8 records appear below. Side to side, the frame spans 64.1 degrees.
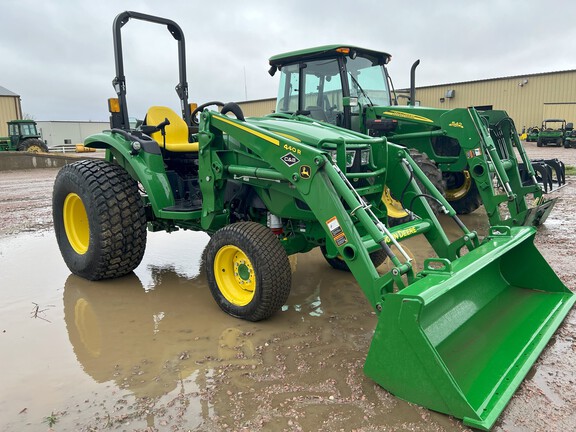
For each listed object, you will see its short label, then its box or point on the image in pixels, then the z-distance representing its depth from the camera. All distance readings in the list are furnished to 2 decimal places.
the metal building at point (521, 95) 28.62
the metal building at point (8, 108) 33.12
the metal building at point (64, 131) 39.12
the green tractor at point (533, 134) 26.44
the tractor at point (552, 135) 24.69
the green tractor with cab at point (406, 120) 5.58
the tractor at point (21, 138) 22.31
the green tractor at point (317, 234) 2.43
